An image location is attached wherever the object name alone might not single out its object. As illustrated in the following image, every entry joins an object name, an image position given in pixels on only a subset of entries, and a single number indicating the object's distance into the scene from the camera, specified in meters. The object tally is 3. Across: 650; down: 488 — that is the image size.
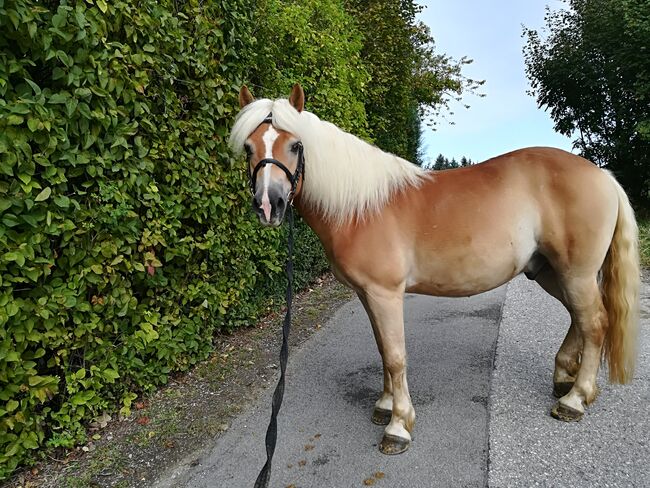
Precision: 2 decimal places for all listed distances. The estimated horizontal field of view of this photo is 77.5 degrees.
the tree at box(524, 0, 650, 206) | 9.60
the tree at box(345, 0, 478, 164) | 8.30
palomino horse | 2.40
